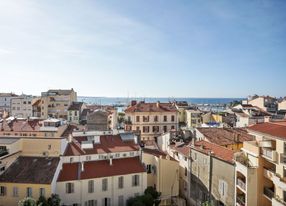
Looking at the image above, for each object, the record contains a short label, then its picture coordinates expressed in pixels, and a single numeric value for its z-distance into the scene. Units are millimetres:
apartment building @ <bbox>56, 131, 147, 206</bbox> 22601
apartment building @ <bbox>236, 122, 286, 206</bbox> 16734
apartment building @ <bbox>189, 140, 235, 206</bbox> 19960
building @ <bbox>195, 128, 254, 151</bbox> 26692
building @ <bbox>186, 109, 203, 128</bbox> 55289
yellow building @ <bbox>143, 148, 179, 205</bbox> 25934
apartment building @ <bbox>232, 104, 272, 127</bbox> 42796
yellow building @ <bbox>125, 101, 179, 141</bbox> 45894
